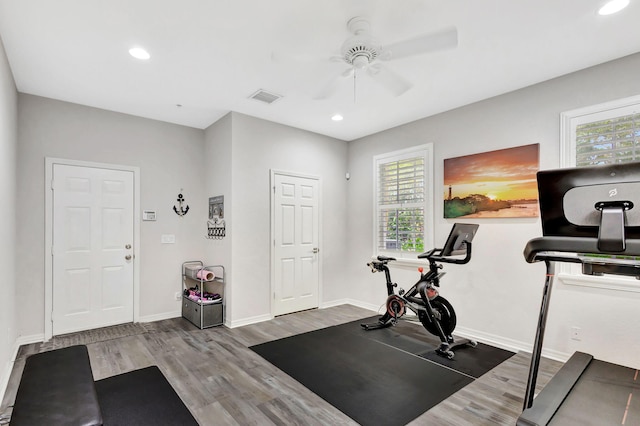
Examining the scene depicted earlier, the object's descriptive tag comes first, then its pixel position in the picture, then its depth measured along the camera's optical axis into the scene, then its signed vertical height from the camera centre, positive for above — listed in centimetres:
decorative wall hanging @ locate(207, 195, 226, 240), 443 -3
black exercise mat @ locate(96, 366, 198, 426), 223 -138
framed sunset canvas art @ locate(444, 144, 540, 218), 343 +36
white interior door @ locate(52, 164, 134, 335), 387 -38
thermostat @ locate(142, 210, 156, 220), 445 +3
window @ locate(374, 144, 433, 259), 439 +21
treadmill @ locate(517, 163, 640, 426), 131 -13
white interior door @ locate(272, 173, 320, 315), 470 -40
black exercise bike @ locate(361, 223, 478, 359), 337 -91
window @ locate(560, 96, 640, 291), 283 +70
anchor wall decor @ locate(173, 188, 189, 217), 473 +13
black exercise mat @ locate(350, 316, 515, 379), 307 -141
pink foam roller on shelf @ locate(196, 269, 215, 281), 428 -76
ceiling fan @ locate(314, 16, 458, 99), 206 +112
